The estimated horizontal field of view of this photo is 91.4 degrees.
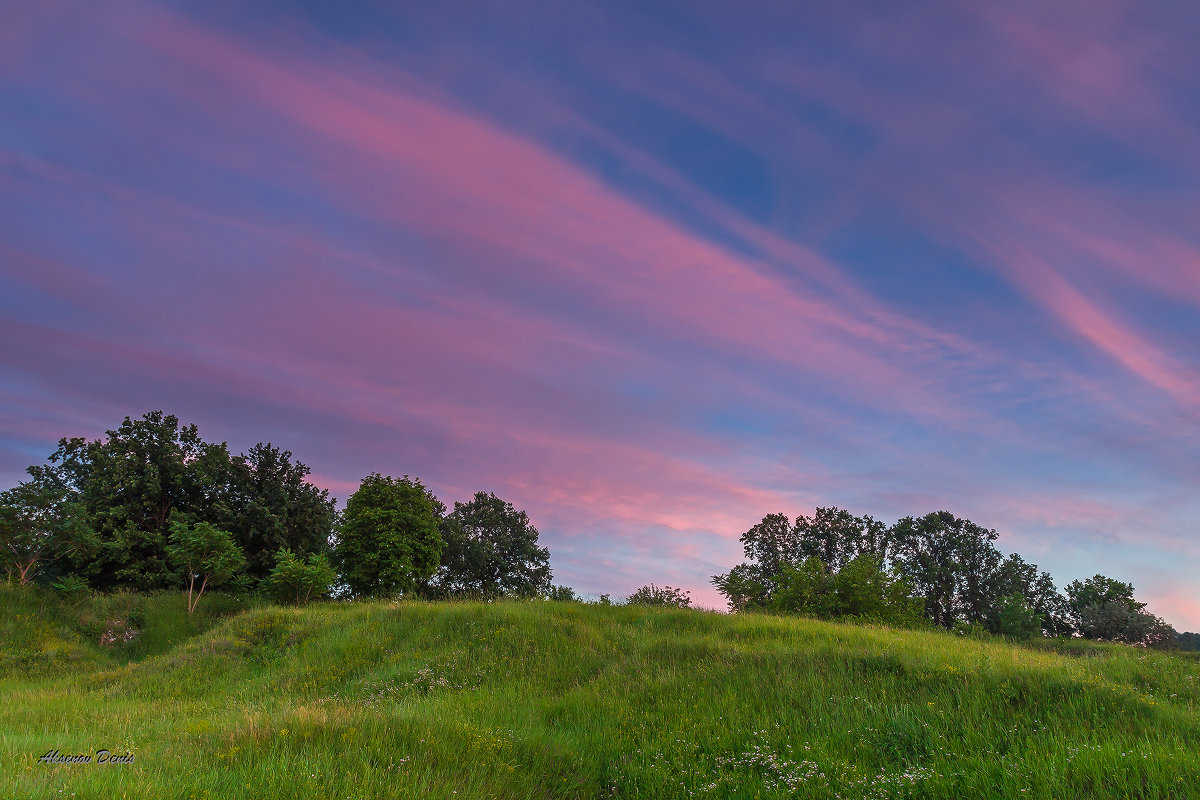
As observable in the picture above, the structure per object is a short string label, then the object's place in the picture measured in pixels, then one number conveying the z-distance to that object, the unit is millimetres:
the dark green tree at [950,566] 58500
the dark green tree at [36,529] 29922
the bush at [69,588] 29359
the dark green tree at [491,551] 57062
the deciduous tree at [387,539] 37562
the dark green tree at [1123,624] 50750
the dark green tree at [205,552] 30766
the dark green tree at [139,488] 38562
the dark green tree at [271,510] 44062
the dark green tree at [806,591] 42812
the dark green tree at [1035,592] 57656
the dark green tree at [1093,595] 55712
